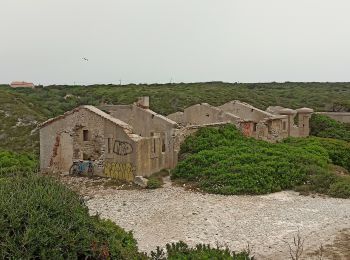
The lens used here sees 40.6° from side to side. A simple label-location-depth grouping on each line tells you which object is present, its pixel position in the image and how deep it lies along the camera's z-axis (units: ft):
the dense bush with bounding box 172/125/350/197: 58.08
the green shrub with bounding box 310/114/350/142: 106.42
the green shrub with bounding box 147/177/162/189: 58.60
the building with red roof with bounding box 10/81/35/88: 261.15
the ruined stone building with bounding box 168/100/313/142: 87.71
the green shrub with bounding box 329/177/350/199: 54.83
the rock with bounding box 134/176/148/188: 58.95
